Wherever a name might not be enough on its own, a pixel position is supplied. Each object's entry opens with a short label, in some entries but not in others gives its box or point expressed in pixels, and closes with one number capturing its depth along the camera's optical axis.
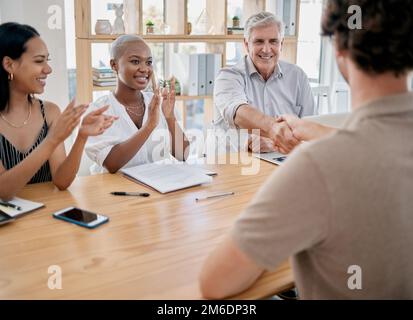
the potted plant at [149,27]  3.58
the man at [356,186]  0.89
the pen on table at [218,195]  1.83
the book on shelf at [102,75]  3.43
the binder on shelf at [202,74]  3.80
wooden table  1.18
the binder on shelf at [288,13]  4.20
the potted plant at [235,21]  4.00
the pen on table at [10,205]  1.63
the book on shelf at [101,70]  3.44
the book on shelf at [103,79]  3.44
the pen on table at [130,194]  1.83
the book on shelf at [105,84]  3.44
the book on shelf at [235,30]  3.97
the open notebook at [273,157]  2.35
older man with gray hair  2.91
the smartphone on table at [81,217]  1.54
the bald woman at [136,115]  2.30
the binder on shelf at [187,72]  3.77
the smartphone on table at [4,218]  1.52
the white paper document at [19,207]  1.59
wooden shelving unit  3.28
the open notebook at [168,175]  1.93
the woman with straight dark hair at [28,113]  1.91
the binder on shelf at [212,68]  3.84
